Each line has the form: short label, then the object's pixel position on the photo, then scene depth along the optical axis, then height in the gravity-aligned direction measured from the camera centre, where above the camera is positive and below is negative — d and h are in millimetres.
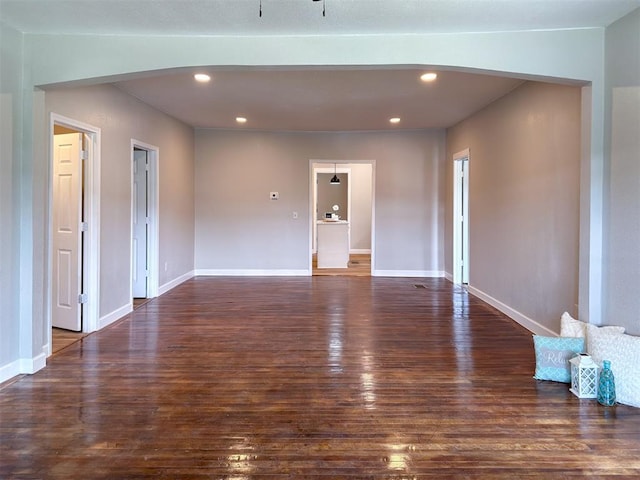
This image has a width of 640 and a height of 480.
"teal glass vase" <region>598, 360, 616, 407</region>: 2725 -989
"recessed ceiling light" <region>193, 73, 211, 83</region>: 4289 +1566
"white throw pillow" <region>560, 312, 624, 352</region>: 2969 -701
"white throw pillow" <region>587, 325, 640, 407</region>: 2695 -821
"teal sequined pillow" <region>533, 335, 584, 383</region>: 3053 -893
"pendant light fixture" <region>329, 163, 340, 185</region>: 10758 +1287
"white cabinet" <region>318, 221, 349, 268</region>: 8945 -277
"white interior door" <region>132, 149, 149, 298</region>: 5887 +235
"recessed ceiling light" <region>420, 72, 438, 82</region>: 4230 +1563
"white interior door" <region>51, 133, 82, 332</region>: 4223 +7
